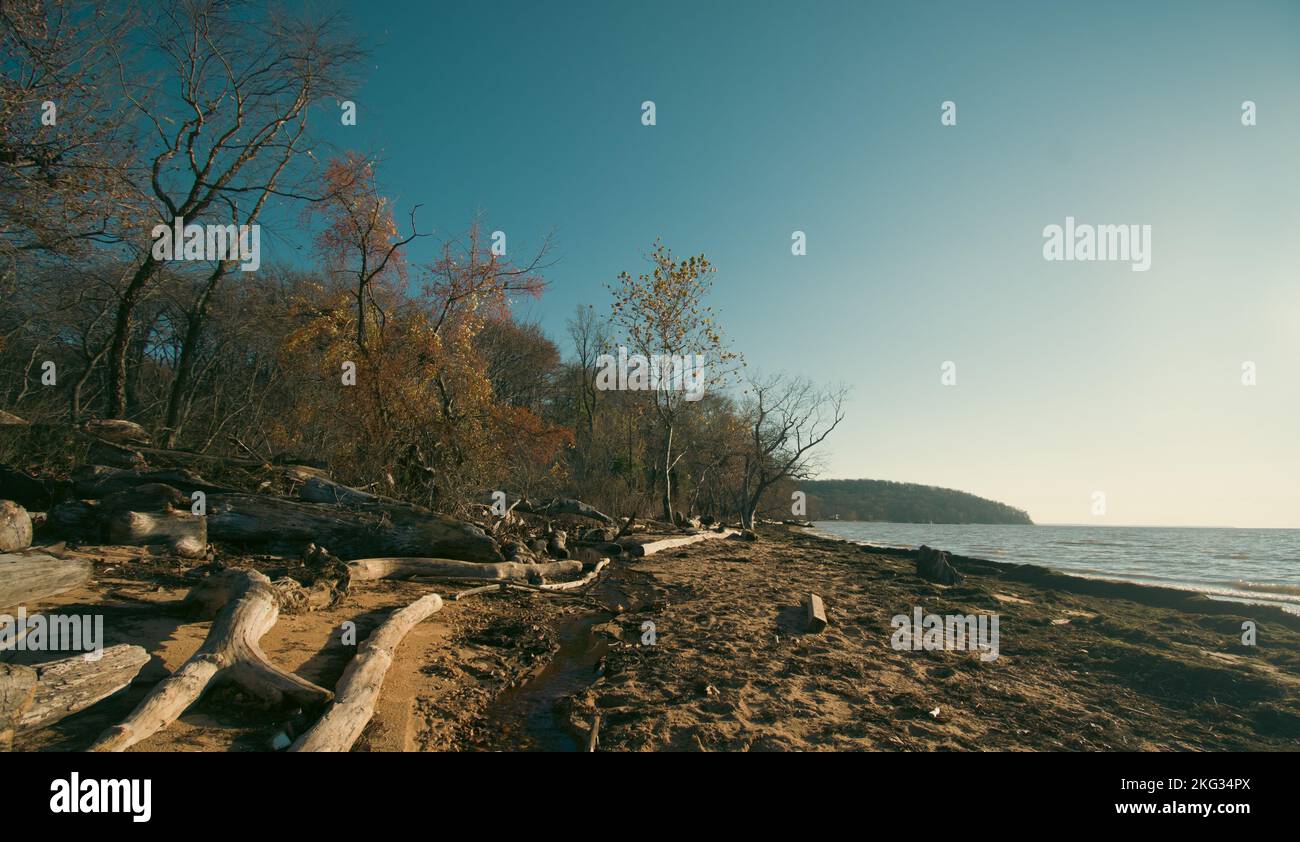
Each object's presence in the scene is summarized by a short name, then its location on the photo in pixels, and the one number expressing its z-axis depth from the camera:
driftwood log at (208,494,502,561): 8.19
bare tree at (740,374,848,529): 27.66
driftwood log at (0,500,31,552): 5.86
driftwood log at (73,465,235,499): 8.12
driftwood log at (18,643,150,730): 3.30
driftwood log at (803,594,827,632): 8.09
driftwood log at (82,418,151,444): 9.98
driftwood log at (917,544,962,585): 14.05
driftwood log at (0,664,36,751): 3.12
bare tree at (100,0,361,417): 12.52
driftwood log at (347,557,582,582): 8.08
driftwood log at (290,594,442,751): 3.47
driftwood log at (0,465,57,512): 7.70
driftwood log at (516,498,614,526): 17.39
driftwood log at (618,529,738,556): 15.03
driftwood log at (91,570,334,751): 3.35
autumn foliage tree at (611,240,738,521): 24.28
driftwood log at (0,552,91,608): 4.93
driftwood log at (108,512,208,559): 7.07
